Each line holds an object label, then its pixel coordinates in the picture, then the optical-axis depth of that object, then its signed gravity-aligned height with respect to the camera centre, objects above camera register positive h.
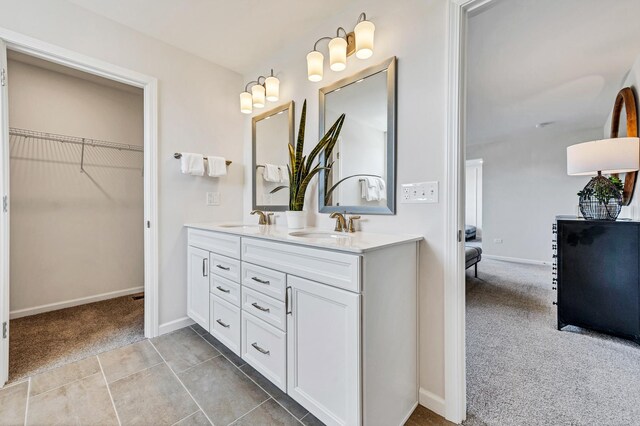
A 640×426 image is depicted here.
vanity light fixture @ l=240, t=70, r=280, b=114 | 2.16 +1.00
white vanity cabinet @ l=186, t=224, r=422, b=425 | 1.06 -0.51
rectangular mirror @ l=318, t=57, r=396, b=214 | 1.54 +0.44
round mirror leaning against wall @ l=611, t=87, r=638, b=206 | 2.41 +0.87
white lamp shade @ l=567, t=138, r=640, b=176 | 2.03 +0.44
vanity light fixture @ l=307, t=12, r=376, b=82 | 1.50 +1.00
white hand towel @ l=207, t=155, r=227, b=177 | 2.33 +0.41
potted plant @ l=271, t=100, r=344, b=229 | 1.80 +0.30
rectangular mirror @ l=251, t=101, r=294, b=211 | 2.23 +0.52
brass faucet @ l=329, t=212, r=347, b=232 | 1.69 -0.06
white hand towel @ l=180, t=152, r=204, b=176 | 2.18 +0.40
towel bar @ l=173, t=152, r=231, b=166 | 2.19 +0.47
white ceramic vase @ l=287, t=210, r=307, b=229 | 1.86 -0.05
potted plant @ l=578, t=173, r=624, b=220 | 2.11 +0.11
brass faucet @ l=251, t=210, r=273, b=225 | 2.28 -0.04
